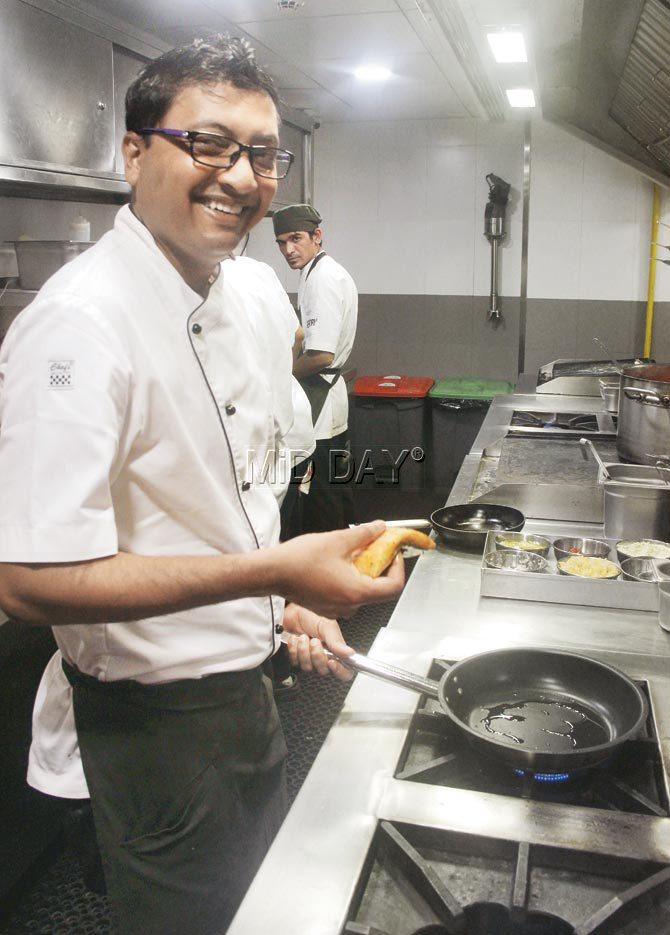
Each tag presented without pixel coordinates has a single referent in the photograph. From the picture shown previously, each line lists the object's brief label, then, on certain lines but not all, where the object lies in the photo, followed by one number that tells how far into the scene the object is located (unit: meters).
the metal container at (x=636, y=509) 2.06
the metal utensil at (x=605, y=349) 4.88
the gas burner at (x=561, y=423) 3.44
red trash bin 6.00
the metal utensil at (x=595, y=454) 2.19
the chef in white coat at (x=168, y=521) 1.03
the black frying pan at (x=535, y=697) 1.21
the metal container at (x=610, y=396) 4.04
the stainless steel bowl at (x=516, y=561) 1.86
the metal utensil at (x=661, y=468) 2.14
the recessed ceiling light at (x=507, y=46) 3.61
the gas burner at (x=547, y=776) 1.07
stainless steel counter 0.91
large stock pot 2.53
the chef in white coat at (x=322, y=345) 4.60
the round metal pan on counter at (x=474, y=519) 2.14
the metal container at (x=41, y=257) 3.26
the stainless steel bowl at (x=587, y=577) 1.73
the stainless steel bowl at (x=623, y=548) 1.94
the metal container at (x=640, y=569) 1.81
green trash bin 5.87
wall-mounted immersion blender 5.90
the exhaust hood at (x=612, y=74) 2.30
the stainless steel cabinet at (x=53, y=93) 2.92
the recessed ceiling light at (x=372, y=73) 4.59
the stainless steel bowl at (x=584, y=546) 1.99
